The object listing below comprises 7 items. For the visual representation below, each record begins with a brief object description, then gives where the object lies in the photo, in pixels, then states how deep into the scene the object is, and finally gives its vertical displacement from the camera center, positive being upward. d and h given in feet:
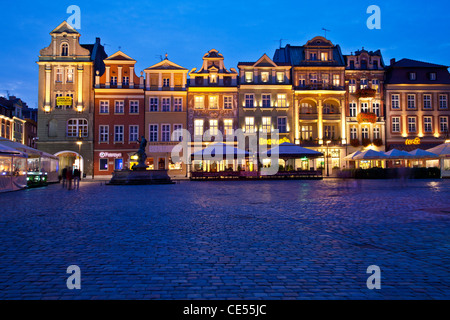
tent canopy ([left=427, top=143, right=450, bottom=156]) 111.31 +5.45
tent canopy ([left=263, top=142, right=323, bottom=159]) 100.53 +4.33
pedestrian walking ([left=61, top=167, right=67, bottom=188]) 73.64 -0.90
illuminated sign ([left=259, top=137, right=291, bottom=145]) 148.66 +10.94
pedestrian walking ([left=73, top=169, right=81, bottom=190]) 74.43 -1.22
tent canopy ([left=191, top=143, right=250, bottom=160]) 101.81 +4.47
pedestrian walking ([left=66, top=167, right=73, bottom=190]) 70.95 -1.64
